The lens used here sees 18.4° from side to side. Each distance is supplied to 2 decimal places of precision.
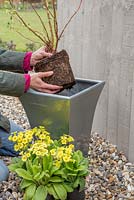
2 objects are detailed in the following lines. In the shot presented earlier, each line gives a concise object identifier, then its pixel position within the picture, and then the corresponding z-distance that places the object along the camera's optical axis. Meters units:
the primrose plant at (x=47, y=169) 1.35
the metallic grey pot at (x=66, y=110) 1.53
